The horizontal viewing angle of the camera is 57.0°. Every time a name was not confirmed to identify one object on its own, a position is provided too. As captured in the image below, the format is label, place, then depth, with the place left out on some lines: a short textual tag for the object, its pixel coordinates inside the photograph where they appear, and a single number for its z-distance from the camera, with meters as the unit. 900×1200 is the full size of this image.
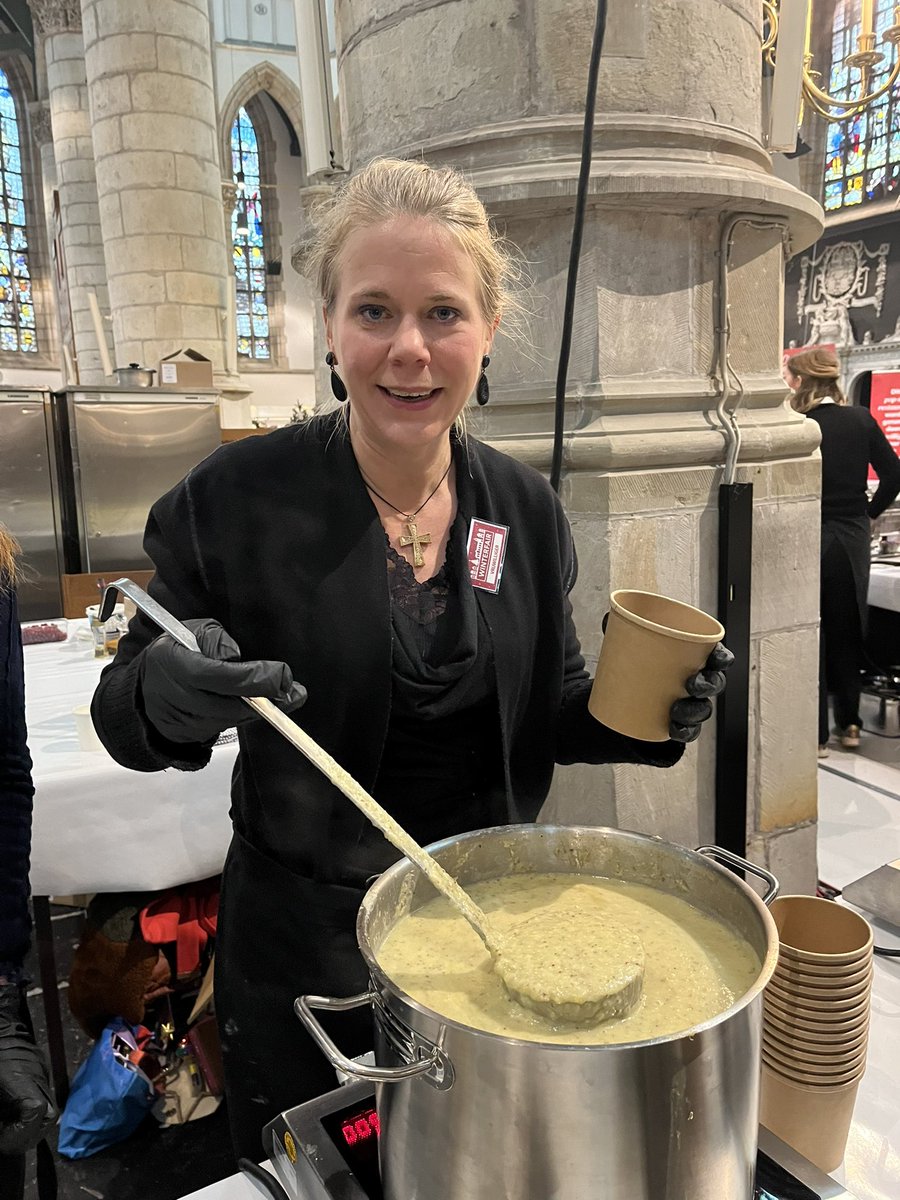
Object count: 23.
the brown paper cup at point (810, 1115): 0.98
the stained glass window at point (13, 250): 16.41
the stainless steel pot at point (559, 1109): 0.59
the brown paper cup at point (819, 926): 1.07
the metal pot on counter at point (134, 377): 6.09
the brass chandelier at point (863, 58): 3.06
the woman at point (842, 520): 4.64
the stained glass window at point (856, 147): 14.55
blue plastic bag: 2.27
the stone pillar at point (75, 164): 10.24
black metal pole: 2.11
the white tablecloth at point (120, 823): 2.18
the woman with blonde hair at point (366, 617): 1.22
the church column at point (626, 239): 1.94
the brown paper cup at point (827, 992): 0.96
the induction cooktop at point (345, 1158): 0.80
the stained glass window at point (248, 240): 17.66
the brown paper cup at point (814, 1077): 0.96
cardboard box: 6.43
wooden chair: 4.64
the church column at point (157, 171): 7.82
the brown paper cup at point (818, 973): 0.95
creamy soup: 0.78
